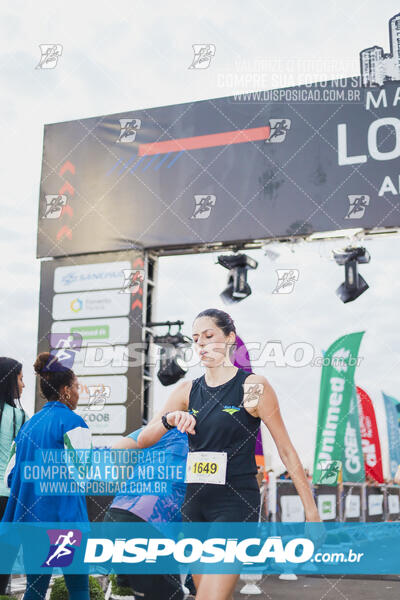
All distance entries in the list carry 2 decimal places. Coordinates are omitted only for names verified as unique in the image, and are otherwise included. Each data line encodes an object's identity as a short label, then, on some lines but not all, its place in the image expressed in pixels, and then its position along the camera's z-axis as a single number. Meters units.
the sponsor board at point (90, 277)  7.00
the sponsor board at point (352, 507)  10.41
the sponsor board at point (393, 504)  13.00
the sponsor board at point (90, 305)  6.93
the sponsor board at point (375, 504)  11.82
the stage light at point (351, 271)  6.34
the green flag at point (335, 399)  8.23
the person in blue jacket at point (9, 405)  3.52
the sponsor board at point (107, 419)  6.70
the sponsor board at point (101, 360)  6.77
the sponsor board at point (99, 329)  6.84
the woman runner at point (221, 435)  2.85
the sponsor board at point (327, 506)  9.34
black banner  6.24
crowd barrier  8.30
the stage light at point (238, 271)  6.64
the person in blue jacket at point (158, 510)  2.63
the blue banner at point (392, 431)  13.49
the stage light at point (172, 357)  6.69
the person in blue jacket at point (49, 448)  2.96
